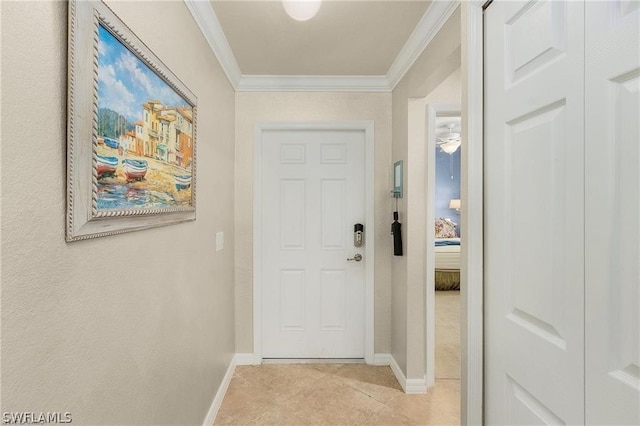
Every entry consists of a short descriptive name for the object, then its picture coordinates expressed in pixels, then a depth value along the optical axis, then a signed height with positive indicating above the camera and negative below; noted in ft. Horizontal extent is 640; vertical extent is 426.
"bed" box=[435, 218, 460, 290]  15.40 -2.92
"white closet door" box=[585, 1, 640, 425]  2.00 +0.00
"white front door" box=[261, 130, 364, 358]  8.66 -0.95
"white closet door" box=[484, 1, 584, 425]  2.42 -0.01
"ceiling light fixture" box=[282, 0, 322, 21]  4.48 +3.17
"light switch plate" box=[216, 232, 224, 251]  6.73 -0.69
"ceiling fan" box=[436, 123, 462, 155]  15.58 +4.03
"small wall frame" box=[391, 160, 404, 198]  7.75 +0.86
